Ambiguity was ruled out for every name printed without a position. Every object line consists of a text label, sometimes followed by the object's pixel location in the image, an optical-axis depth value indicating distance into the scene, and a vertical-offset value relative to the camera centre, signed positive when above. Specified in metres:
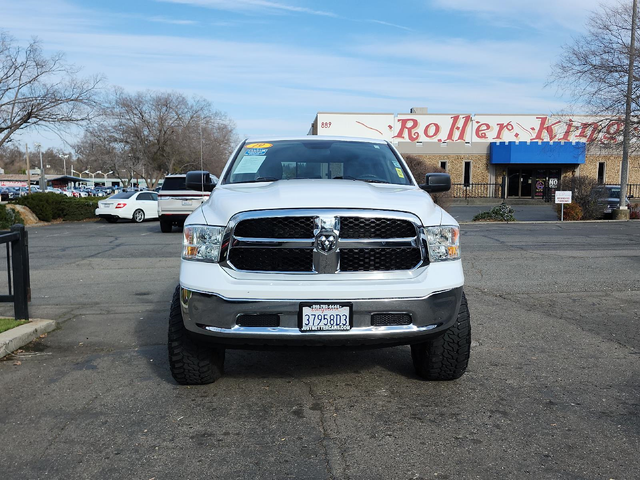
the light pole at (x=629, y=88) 19.88 +2.82
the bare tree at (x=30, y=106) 24.53 +2.68
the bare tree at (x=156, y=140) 50.81 +2.79
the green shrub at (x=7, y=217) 22.11 -1.70
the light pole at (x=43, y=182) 36.19 -0.62
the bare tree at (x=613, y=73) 20.40 +3.41
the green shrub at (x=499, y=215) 22.25 -1.55
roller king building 43.50 +2.19
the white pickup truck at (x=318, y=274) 3.89 -0.66
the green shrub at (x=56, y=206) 26.66 -1.52
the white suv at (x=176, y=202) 18.25 -0.88
